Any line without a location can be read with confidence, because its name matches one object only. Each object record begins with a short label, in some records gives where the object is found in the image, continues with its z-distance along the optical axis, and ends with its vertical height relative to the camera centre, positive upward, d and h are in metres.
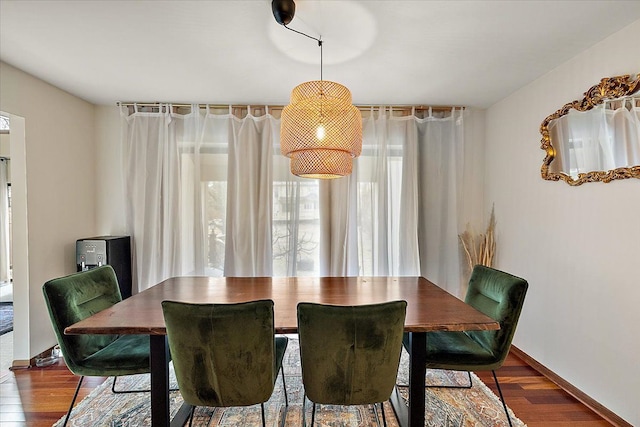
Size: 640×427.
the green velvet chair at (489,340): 1.76 -0.81
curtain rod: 3.26 +1.10
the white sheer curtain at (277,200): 3.26 +0.11
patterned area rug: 1.91 -1.29
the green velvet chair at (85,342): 1.69 -0.75
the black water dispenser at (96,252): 2.90 -0.37
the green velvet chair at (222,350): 1.37 -0.62
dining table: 1.47 -0.53
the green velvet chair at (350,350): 1.37 -0.63
